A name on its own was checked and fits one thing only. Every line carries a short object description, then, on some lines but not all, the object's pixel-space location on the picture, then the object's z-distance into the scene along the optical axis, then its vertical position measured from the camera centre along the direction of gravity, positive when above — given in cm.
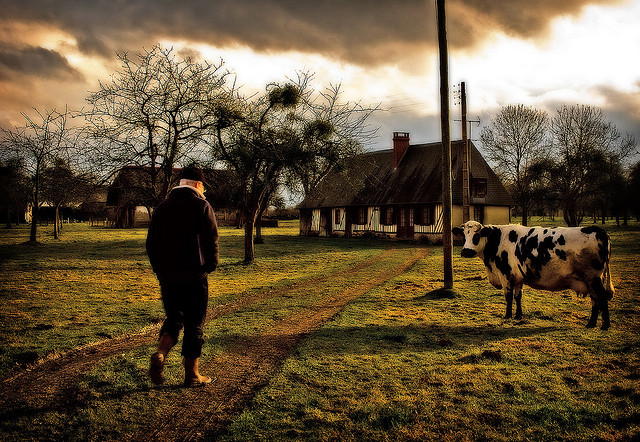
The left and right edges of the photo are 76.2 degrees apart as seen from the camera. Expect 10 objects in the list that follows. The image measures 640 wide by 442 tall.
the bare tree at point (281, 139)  1720 +344
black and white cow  771 -81
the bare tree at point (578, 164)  4081 +556
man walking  488 -49
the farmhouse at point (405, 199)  3331 +174
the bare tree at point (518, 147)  4312 +780
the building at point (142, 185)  1518 +138
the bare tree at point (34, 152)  2651 +475
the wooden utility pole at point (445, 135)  1165 +244
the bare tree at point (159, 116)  1389 +364
